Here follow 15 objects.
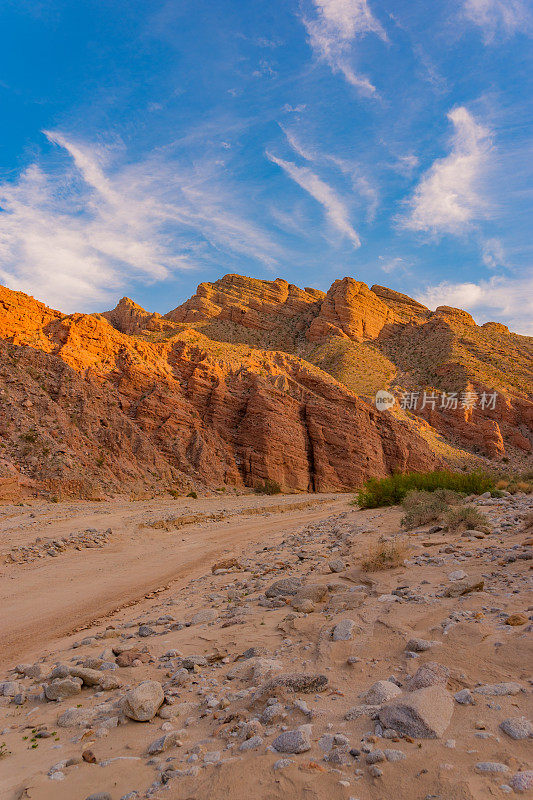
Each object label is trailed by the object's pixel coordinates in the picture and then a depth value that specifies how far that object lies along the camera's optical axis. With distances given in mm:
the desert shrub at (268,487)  34875
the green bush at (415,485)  16266
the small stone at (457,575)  5527
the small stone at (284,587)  6285
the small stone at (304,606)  5289
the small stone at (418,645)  3615
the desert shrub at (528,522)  7852
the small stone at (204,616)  5680
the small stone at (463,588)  4895
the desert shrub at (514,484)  15212
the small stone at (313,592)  5730
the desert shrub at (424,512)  10359
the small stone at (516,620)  3844
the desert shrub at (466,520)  8709
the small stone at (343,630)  4129
